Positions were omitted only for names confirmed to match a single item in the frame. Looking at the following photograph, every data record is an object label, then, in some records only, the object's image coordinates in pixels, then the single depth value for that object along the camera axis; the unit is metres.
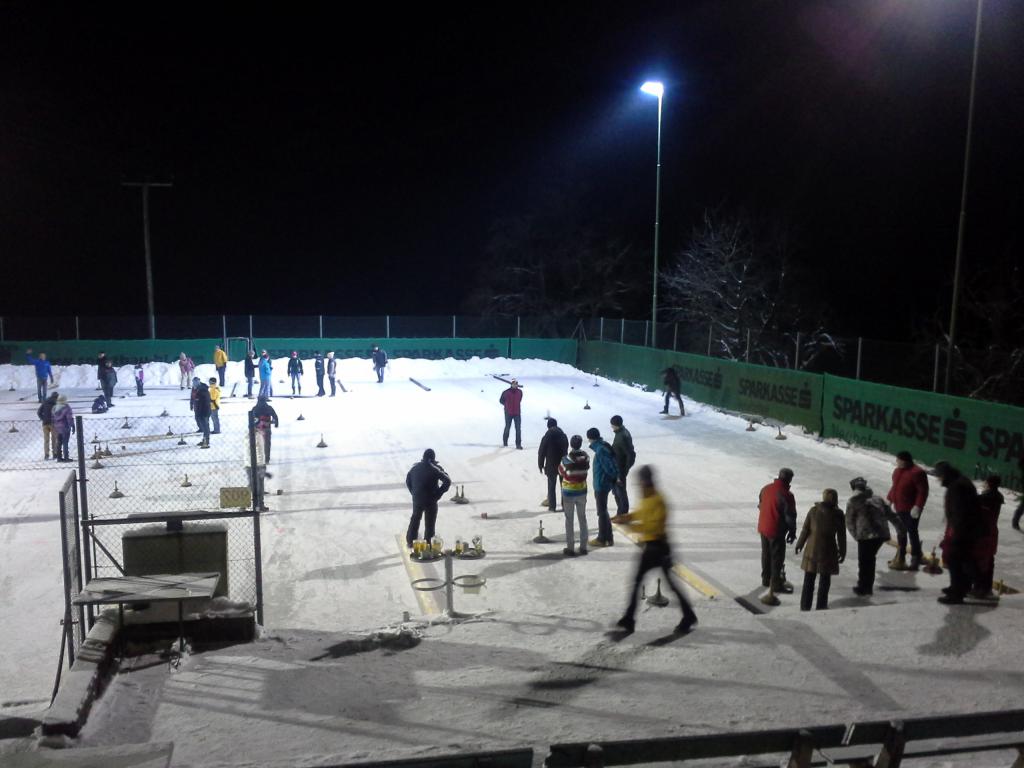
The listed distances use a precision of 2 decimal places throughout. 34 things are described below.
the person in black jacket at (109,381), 27.02
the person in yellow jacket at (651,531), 7.79
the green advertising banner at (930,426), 15.50
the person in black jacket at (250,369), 29.84
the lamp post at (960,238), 17.39
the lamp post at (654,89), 28.50
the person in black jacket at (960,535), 8.73
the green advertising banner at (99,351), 38.03
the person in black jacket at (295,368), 30.69
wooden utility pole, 37.22
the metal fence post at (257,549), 8.03
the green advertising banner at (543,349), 43.41
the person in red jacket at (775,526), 9.67
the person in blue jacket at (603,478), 11.84
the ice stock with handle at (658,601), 9.11
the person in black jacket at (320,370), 30.19
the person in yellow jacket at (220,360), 30.49
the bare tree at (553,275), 53.38
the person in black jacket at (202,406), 19.98
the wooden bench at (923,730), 4.24
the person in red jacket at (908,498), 10.46
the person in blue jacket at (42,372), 27.27
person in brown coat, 8.88
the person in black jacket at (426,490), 11.69
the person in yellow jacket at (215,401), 20.92
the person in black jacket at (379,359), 34.50
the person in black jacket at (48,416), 18.94
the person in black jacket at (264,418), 17.27
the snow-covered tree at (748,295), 38.00
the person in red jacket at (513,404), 19.25
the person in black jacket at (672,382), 25.41
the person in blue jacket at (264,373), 27.62
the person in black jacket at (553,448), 13.34
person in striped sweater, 11.30
